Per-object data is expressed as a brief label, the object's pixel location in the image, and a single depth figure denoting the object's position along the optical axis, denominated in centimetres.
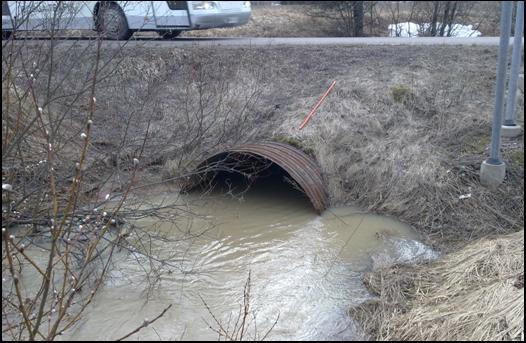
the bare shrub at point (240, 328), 442
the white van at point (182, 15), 1141
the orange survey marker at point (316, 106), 863
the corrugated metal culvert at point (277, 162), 703
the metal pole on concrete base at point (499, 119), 598
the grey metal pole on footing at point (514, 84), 701
